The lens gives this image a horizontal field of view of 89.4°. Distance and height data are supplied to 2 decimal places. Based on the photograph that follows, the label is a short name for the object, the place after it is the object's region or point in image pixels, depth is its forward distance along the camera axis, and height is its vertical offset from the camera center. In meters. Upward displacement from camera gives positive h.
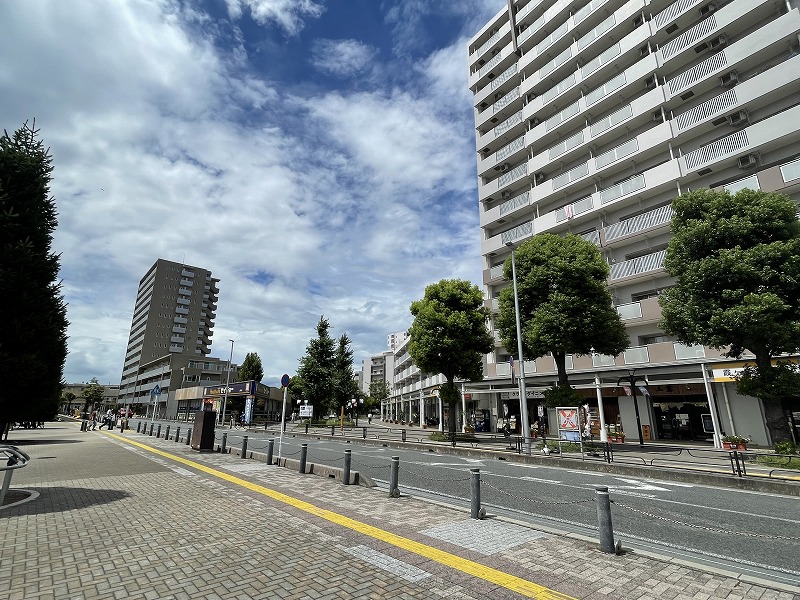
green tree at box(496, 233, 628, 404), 20.20 +5.20
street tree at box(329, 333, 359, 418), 49.03 +4.25
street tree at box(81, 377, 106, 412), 82.73 +3.57
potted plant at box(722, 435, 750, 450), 17.31 -1.28
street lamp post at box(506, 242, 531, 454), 18.67 +0.58
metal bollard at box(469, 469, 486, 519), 7.03 -1.45
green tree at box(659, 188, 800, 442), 14.30 +4.76
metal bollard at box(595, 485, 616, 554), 5.30 -1.38
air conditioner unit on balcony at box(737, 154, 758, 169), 21.81 +13.10
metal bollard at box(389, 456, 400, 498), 8.67 -1.44
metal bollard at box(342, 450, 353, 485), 10.14 -1.39
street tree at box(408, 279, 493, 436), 25.89 +4.91
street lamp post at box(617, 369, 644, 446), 21.38 +1.60
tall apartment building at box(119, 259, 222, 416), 96.50 +21.91
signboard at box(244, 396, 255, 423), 43.75 +0.23
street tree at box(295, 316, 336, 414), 47.44 +4.44
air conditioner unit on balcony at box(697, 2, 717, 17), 25.10 +24.32
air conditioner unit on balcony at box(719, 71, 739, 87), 23.41 +18.76
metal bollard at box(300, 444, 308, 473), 11.94 -1.26
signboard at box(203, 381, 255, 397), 53.53 +3.06
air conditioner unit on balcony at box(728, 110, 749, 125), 22.80 +16.03
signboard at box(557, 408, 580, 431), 16.91 -0.31
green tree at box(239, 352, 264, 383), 68.50 +7.15
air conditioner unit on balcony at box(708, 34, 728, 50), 24.25 +21.60
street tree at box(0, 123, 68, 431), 8.30 +2.70
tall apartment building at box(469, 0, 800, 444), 21.64 +16.65
